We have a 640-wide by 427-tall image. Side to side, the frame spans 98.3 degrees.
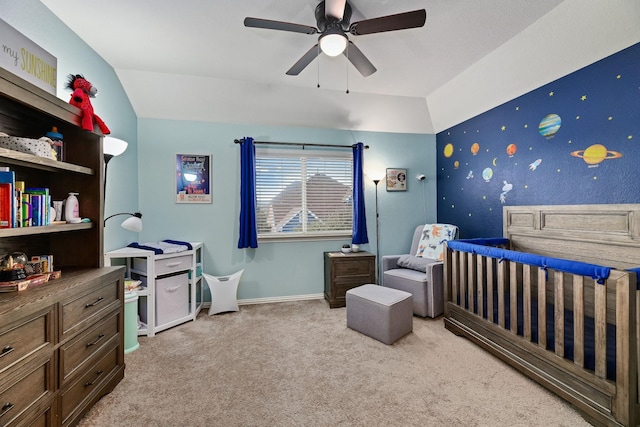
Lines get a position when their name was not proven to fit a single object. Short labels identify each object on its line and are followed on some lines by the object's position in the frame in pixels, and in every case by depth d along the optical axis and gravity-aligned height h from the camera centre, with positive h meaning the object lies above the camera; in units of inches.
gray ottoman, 96.5 -36.0
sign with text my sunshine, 63.2 +39.5
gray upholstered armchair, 119.3 -26.2
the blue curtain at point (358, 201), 147.2 +7.0
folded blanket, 107.5 -12.6
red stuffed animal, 71.0 +29.6
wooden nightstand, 134.6 -28.9
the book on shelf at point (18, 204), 57.0 +2.6
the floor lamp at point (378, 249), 157.4 -20.0
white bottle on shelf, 70.9 +1.8
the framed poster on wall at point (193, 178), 134.2 +18.2
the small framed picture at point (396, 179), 158.6 +20.0
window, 145.3 +11.8
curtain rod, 140.1 +37.2
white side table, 104.5 -26.7
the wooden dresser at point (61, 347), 45.4 -26.3
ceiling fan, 67.7 +48.3
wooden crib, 55.4 -25.5
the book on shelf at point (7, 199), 54.1 +3.5
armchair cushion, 127.6 -23.0
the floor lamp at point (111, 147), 89.5 +22.7
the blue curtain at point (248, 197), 134.9 +8.8
